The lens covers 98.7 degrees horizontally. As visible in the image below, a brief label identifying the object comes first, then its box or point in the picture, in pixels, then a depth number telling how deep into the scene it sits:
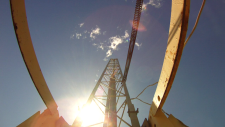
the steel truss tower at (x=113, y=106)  3.08
